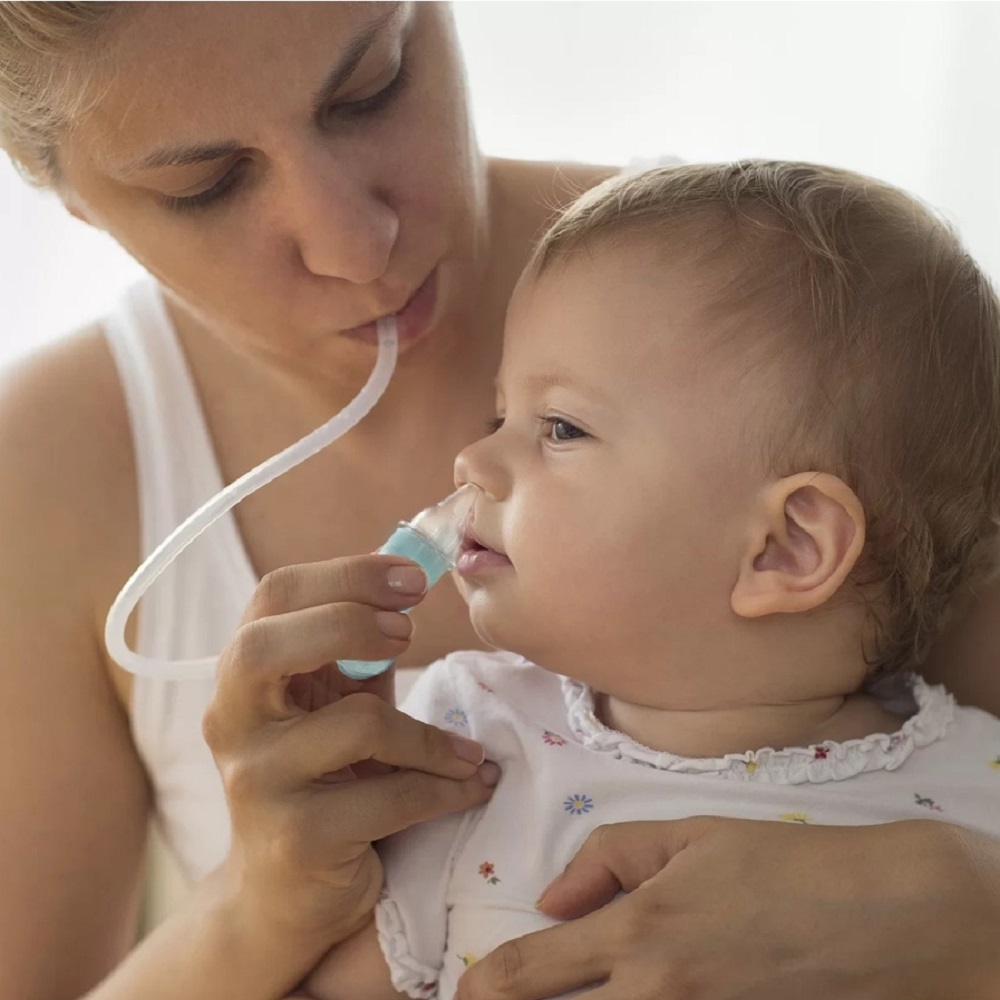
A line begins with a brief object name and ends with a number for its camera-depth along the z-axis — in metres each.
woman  0.68
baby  0.71
